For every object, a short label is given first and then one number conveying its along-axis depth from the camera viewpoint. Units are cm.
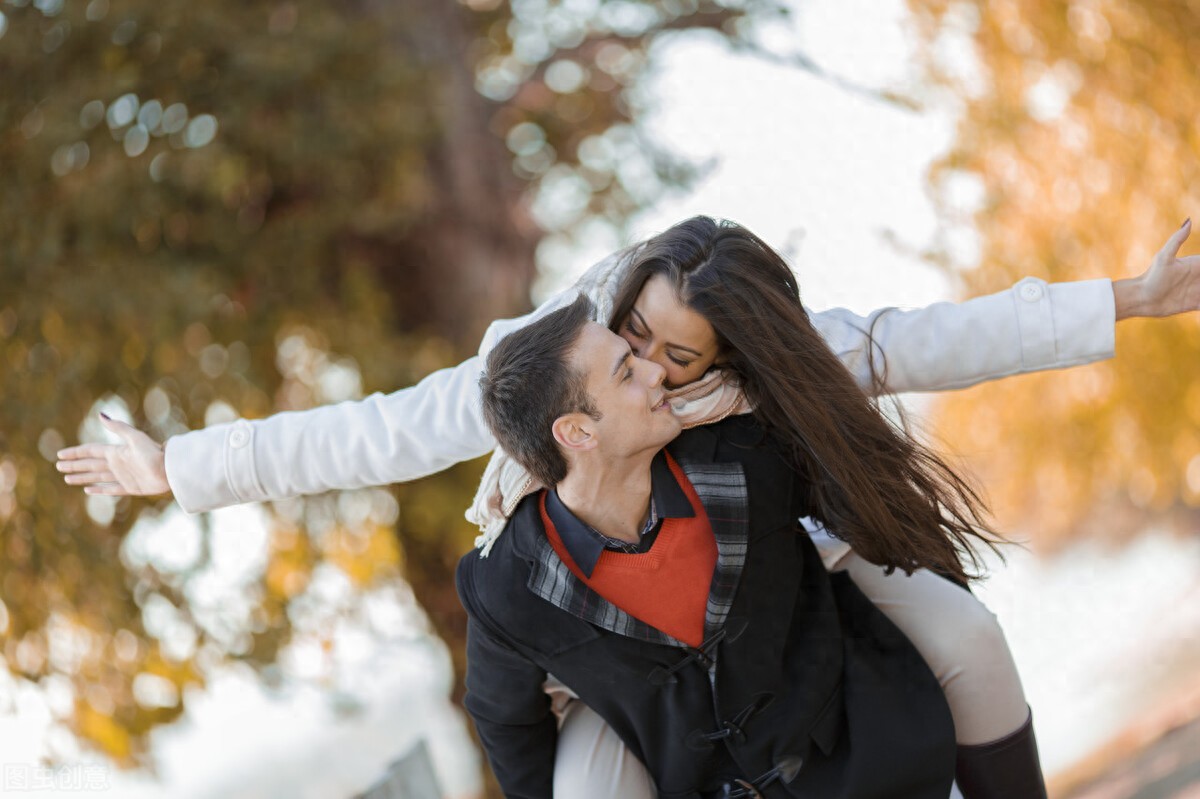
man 561
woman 570
